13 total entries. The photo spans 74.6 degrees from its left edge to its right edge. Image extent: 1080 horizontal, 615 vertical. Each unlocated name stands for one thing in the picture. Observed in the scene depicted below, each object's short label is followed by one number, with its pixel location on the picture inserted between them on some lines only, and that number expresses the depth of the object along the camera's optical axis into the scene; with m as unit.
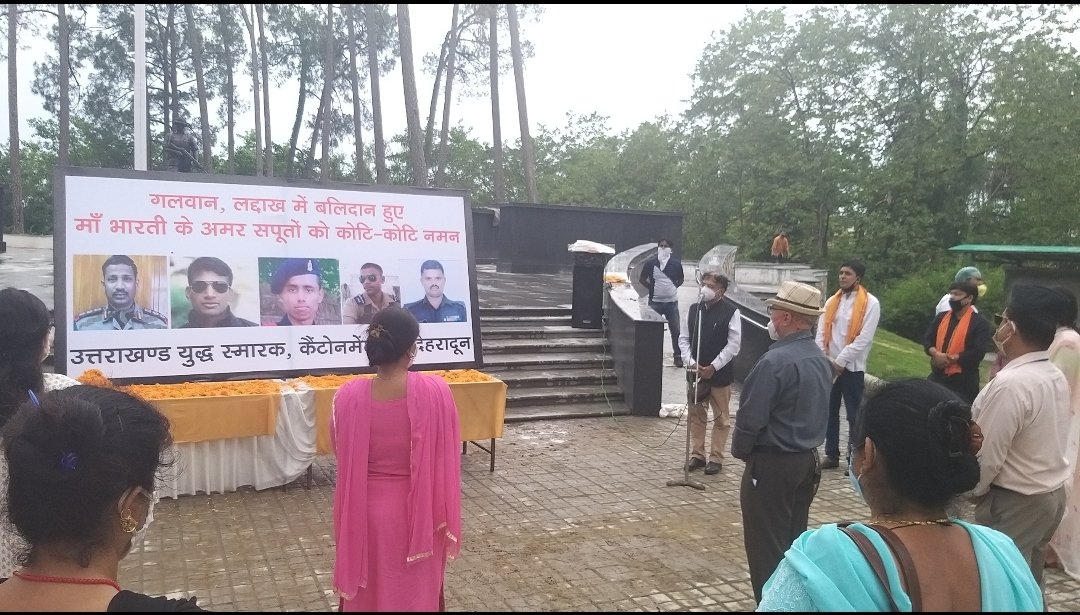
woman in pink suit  3.12
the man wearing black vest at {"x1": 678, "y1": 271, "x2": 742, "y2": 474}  6.63
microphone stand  6.25
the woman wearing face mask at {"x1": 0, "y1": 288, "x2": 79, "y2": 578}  2.25
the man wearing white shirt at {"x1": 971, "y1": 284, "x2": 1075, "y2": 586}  2.99
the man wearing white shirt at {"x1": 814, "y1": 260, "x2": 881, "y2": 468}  6.66
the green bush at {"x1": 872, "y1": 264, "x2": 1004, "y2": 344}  18.59
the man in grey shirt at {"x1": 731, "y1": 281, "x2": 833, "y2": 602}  3.60
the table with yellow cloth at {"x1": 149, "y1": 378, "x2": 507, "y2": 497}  5.57
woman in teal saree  1.48
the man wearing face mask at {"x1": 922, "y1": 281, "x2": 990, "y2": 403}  6.07
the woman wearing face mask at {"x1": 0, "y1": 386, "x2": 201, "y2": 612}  1.33
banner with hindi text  5.95
